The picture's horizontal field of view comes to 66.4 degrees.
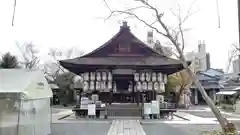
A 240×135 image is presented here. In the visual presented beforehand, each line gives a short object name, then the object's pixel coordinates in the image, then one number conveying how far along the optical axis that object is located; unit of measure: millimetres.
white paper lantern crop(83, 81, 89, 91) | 14272
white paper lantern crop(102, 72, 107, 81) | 14148
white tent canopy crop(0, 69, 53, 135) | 5933
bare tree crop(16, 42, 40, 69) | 28526
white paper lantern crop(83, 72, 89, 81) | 14344
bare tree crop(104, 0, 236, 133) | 6097
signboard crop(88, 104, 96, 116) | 13383
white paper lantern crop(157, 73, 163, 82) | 14307
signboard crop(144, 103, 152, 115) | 13361
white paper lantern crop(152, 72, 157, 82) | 14263
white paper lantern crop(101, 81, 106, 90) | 14219
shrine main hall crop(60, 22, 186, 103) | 14122
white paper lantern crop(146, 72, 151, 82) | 14210
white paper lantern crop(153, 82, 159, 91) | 14318
